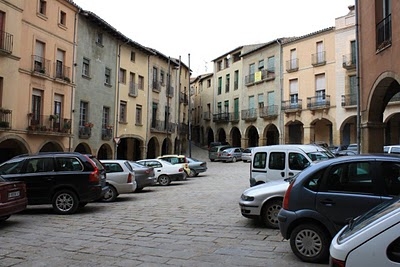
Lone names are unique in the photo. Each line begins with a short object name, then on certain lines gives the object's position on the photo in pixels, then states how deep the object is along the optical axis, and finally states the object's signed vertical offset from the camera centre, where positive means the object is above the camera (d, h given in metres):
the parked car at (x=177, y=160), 23.12 -0.54
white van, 11.58 -0.22
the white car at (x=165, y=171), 20.89 -1.08
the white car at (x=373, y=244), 2.50 -0.61
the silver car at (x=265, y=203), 8.31 -1.10
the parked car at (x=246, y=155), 37.43 -0.28
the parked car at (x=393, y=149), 16.98 +0.24
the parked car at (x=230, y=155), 38.45 -0.30
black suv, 11.07 -0.84
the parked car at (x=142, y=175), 16.72 -1.07
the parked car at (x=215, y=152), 39.69 -0.03
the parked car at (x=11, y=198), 8.77 -1.17
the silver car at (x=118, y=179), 14.23 -1.06
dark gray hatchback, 5.51 -0.63
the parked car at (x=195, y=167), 25.23 -1.02
